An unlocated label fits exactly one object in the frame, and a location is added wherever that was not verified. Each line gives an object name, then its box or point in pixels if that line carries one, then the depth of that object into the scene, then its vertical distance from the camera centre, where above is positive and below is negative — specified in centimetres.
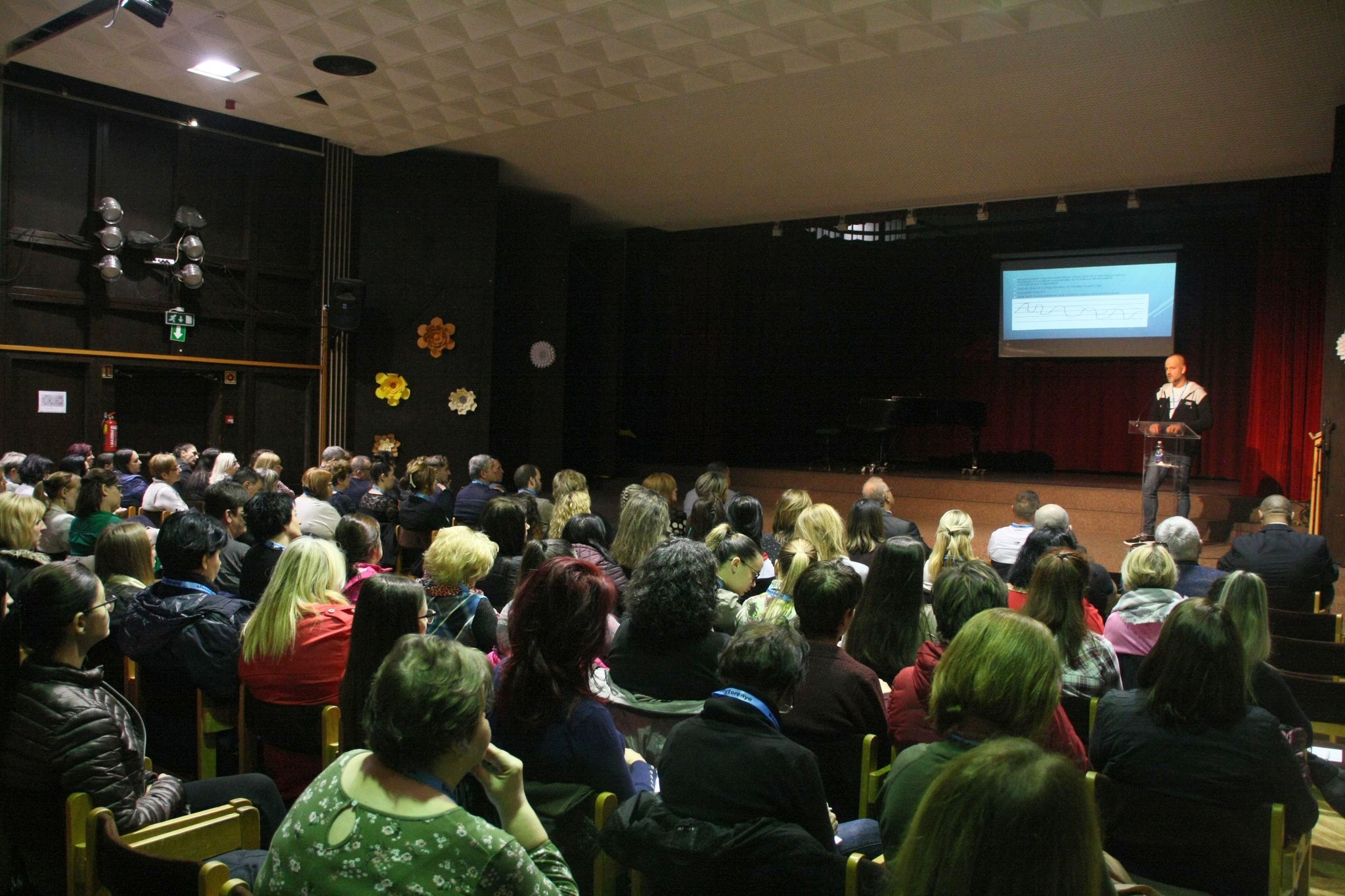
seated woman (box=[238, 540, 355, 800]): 284 -74
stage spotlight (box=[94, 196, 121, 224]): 842 +160
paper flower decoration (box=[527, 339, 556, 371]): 1210 +65
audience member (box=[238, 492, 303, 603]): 393 -59
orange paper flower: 1050 +72
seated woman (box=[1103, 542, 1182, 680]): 354 -67
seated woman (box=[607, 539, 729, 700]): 265 -62
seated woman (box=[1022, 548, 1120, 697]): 294 -62
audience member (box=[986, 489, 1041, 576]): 526 -69
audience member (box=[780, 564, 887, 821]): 254 -80
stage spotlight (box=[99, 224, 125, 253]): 846 +137
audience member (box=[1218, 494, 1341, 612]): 473 -66
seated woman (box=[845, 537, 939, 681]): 317 -66
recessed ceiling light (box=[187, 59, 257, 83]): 773 +265
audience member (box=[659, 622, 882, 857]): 169 -64
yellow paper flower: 1044 +15
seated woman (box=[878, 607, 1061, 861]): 187 -55
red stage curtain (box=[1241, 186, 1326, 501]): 949 +83
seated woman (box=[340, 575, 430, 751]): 242 -58
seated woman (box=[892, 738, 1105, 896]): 106 -46
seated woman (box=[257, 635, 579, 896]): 143 -62
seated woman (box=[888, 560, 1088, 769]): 221 -67
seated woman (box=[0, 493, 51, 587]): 425 -59
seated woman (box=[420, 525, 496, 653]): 327 -64
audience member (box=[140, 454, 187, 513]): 603 -59
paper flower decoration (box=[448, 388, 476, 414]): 1054 +3
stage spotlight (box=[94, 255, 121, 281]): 845 +110
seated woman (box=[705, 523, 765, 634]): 392 -62
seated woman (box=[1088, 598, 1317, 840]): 213 -71
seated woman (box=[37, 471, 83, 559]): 501 -65
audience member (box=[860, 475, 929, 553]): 546 -59
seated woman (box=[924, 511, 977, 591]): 449 -59
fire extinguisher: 866 -36
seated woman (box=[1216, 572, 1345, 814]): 273 -68
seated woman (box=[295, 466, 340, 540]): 568 -66
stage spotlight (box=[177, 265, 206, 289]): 898 +111
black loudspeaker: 992 +98
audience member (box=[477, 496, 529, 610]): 407 -55
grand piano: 1173 +3
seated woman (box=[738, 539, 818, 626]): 338 -67
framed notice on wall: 834 -10
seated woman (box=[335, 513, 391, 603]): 394 -59
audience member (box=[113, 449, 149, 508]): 660 -59
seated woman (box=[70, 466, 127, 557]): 466 -60
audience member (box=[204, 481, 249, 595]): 461 -52
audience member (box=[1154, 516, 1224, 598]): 432 -60
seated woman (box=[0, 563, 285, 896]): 206 -74
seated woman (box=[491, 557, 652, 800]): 199 -61
